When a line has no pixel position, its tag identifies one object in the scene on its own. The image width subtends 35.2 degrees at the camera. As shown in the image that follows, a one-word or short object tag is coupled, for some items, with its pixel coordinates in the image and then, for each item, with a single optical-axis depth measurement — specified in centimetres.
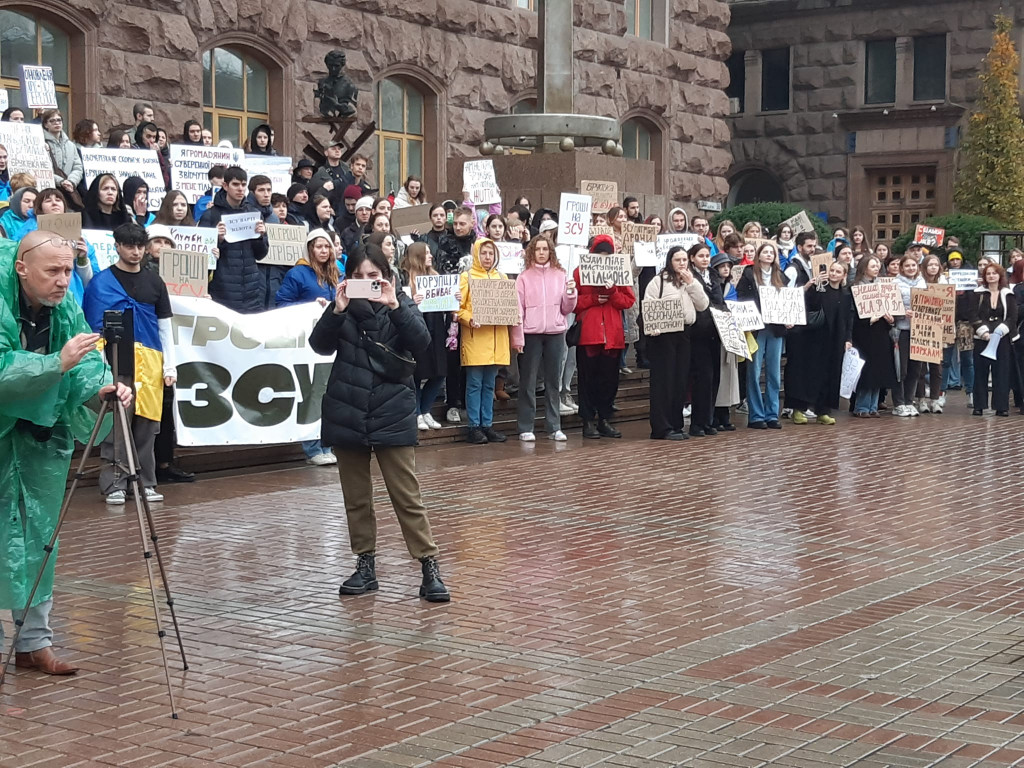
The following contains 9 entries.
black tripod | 682
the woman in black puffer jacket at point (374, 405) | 875
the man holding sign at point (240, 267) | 1462
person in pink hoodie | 1606
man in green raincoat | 698
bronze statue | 2177
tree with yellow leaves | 3747
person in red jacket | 1625
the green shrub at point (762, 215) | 3350
